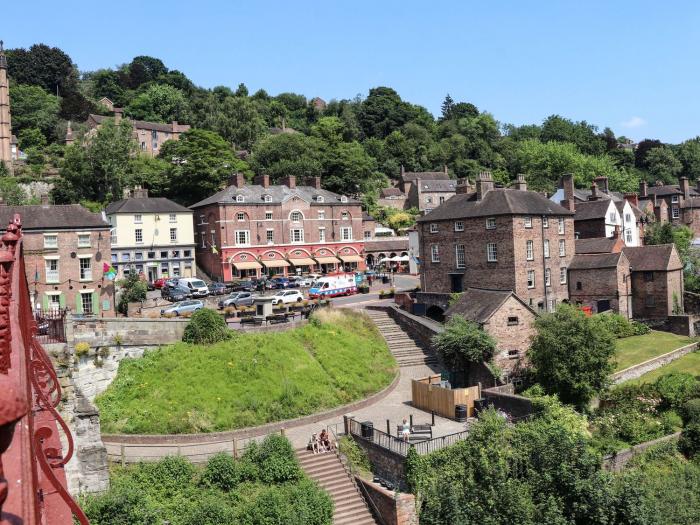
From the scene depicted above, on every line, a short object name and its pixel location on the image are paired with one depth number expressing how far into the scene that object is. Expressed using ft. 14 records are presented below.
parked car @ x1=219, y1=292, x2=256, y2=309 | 141.18
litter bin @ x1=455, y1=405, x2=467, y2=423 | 96.27
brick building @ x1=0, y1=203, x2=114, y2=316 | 132.87
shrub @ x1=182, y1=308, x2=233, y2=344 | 100.22
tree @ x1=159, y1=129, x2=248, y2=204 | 225.15
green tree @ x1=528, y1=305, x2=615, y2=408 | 101.91
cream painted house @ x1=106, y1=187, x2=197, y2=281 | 182.60
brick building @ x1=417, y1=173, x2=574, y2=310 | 142.00
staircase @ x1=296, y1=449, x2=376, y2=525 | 74.08
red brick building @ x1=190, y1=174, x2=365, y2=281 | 196.34
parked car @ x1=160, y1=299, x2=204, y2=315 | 126.82
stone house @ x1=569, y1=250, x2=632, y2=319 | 149.48
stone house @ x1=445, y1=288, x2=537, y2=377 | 114.62
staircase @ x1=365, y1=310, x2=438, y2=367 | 121.80
